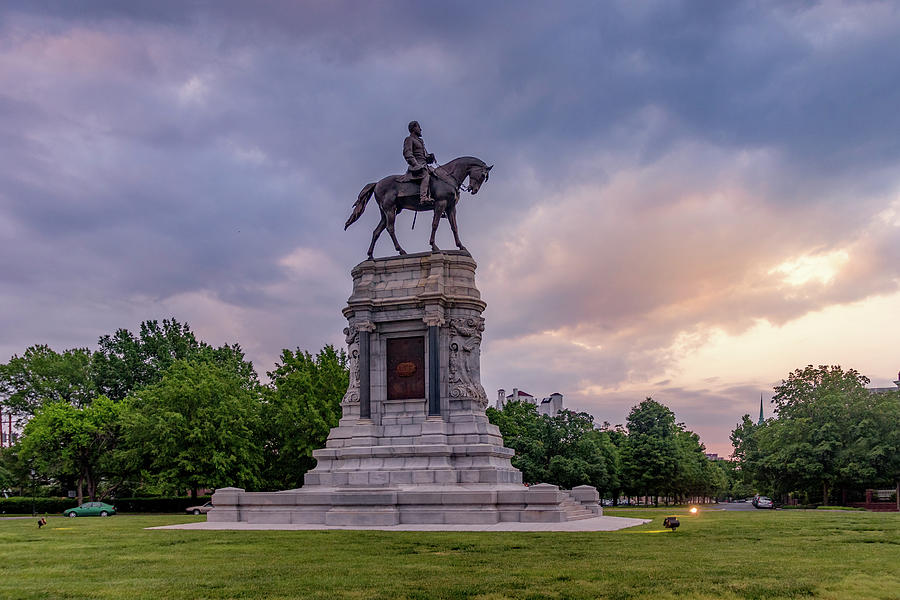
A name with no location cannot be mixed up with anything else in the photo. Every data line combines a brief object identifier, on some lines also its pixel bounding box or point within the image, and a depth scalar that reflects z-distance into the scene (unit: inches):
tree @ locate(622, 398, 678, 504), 2942.9
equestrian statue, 1429.6
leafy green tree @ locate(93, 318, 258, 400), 2955.2
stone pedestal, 1095.0
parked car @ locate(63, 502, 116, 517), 1943.9
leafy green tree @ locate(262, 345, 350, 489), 2138.3
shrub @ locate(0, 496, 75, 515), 2329.0
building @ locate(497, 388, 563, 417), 4674.0
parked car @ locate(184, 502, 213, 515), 1747.0
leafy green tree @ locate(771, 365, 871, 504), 2220.7
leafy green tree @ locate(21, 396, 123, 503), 2372.0
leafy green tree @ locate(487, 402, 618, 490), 2370.8
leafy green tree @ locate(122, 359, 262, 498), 2085.4
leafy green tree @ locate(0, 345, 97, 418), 2746.1
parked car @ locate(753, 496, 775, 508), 2832.2
